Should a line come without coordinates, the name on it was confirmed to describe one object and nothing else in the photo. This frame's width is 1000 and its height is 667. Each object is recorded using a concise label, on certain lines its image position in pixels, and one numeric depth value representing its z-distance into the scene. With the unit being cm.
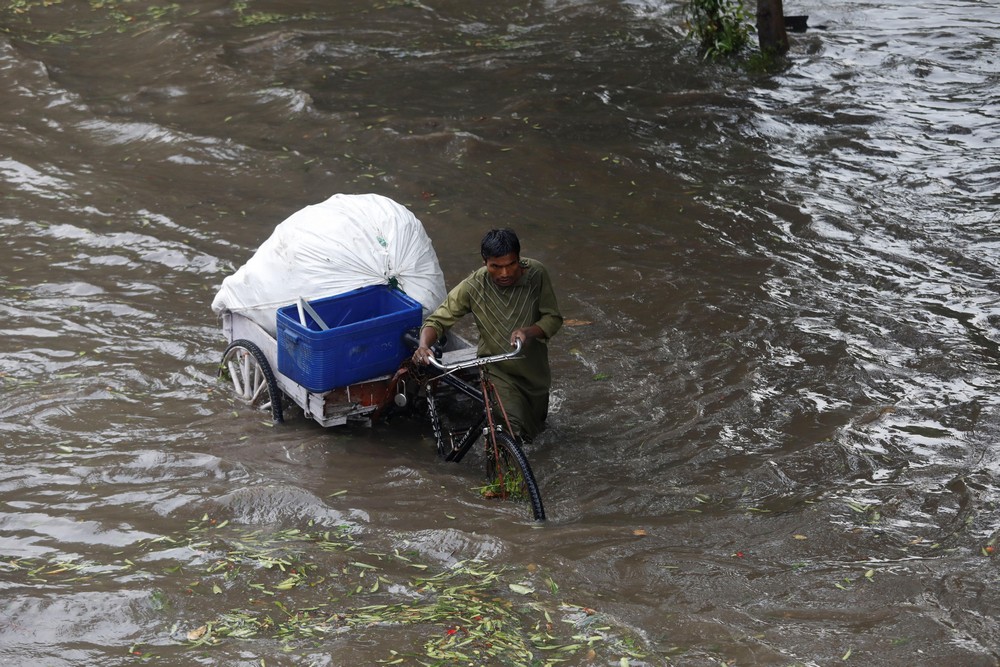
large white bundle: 1359
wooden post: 3067
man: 1270
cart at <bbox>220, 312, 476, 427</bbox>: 1341
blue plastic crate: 1277
